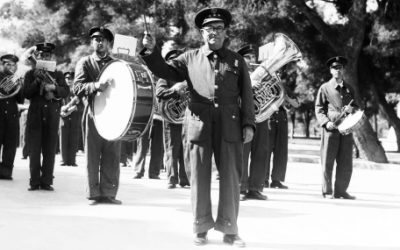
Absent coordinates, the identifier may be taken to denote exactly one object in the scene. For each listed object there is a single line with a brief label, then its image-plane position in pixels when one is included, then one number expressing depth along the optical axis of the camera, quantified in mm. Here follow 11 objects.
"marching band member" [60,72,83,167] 13242
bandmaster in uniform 5180
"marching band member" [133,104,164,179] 11000
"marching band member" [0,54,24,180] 9438
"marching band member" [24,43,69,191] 8250
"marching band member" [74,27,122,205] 7184
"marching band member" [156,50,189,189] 9458
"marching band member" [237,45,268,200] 8266
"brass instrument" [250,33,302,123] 7539
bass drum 6148
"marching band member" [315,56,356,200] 8711
